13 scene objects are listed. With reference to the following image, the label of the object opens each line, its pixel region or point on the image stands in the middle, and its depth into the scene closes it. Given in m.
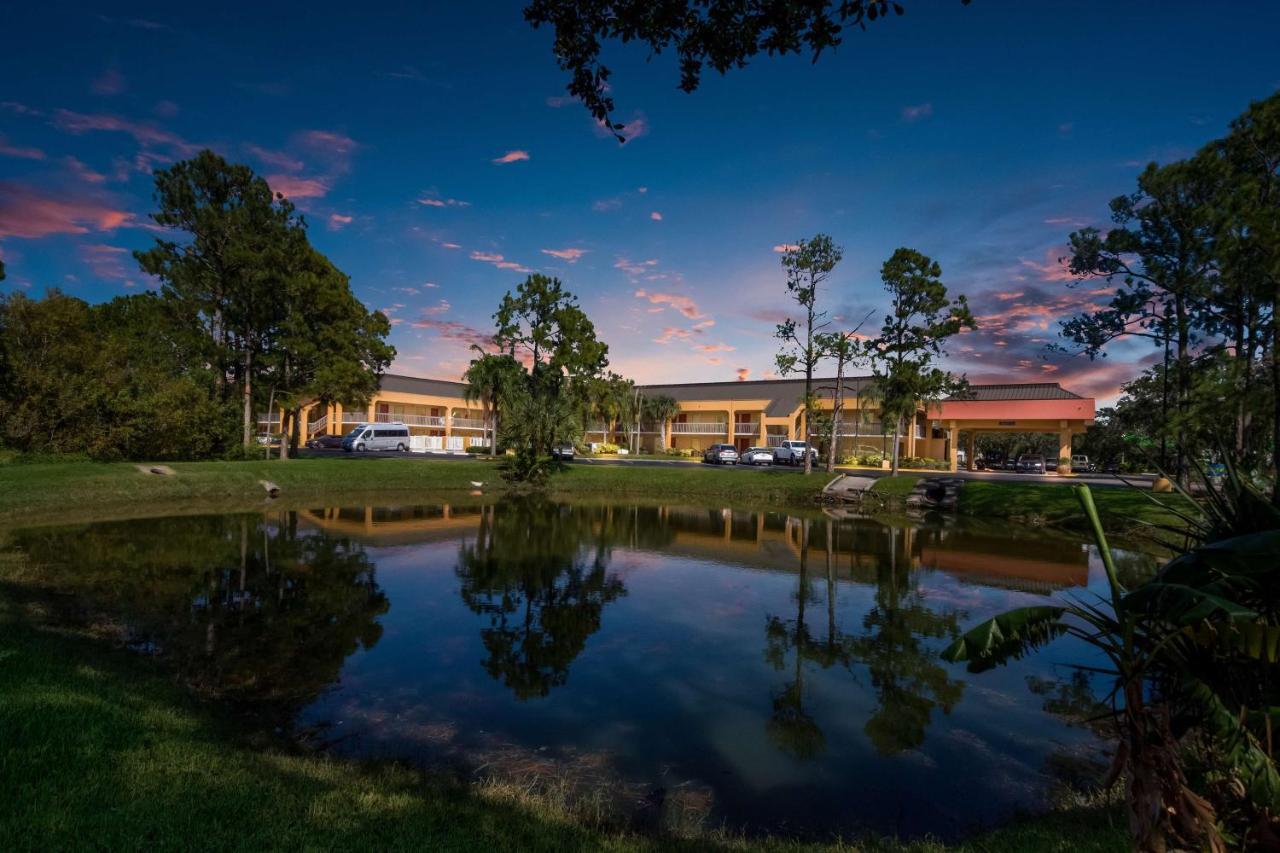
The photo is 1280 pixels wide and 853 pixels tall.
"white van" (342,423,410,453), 53.47
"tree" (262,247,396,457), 38.81
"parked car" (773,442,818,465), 50.91
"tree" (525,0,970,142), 6.10
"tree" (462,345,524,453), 41.50
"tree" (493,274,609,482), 41.31
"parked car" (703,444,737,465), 53.88
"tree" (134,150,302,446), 35.59
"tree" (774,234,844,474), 34.66
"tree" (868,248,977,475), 33.69
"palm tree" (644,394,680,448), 72.06
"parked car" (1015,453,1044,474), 53.62
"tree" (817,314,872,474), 34.41
